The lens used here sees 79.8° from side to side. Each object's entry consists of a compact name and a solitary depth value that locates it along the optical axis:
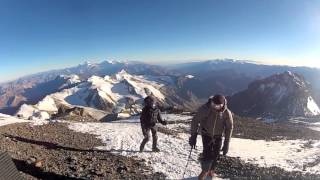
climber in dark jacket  9.60
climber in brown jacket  6.96
